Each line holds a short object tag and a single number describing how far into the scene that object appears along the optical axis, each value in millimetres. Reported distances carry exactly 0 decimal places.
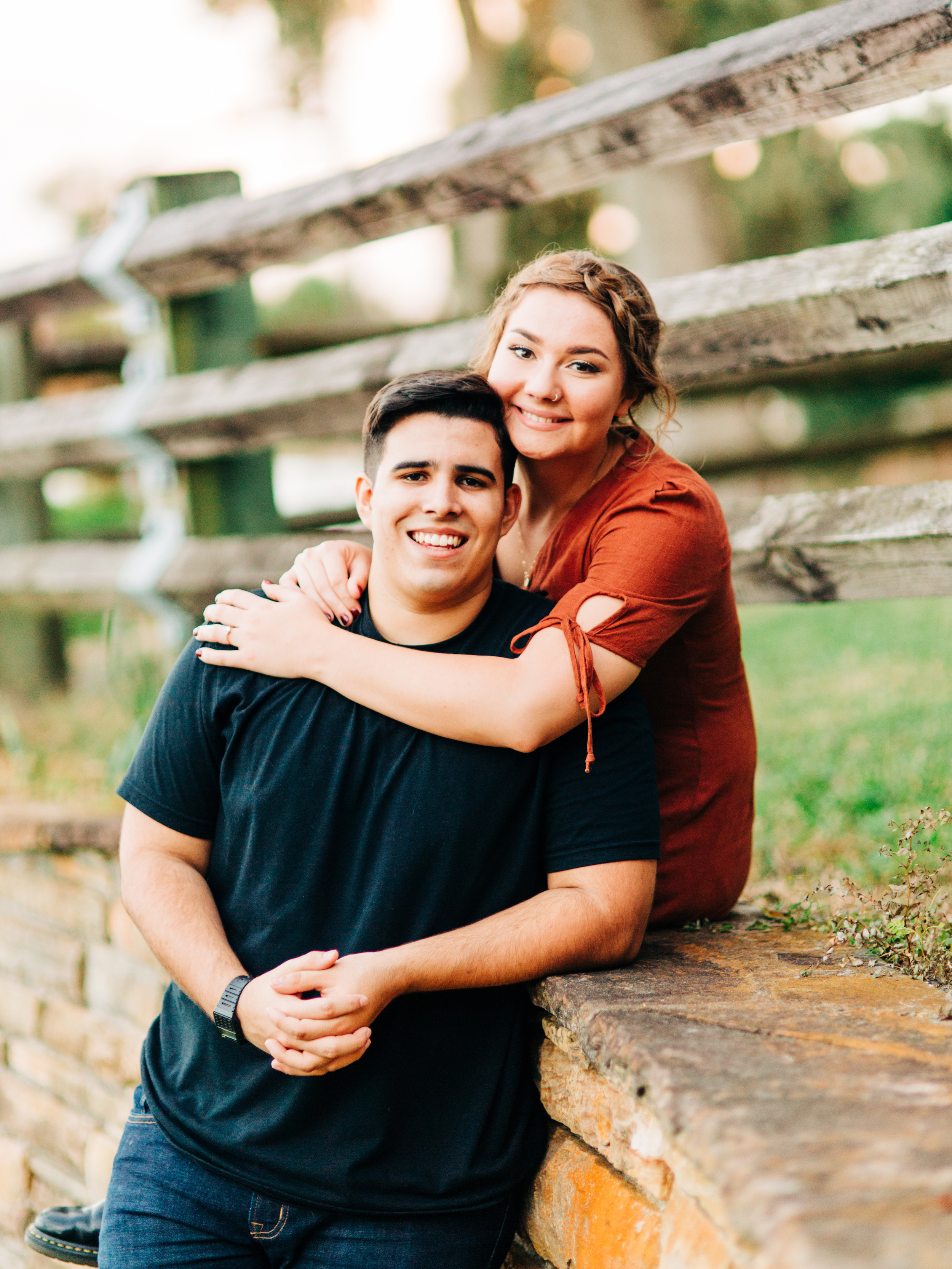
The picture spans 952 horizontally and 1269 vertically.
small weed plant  2631
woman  2649
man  2612
